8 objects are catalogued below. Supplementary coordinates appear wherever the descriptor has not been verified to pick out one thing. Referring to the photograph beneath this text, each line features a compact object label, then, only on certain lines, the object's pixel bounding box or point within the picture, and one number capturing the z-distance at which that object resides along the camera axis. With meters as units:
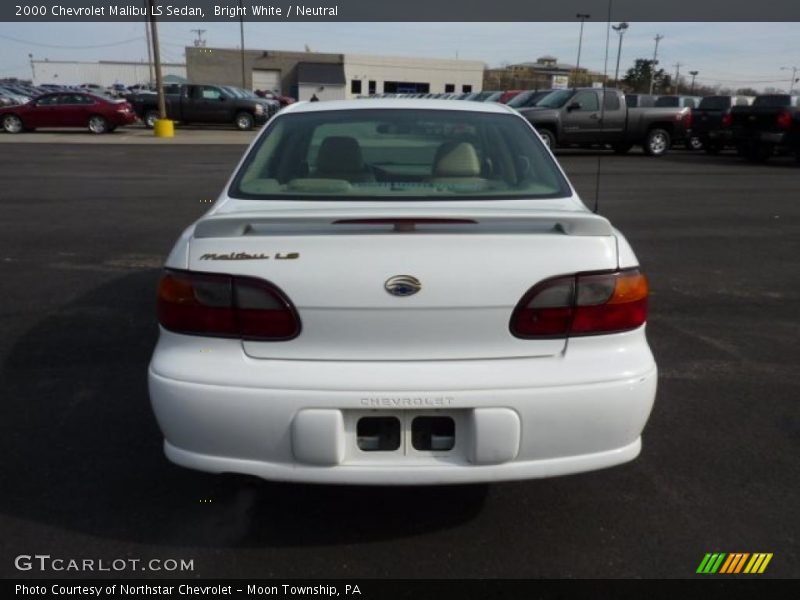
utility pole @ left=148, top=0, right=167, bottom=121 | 21.09
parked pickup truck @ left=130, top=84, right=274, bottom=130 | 27.61
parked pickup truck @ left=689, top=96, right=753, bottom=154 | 19.30
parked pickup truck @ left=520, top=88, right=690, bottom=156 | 18.36
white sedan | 2.31
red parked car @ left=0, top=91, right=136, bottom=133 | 23.95
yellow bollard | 23.50
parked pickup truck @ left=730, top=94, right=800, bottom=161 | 17.10
